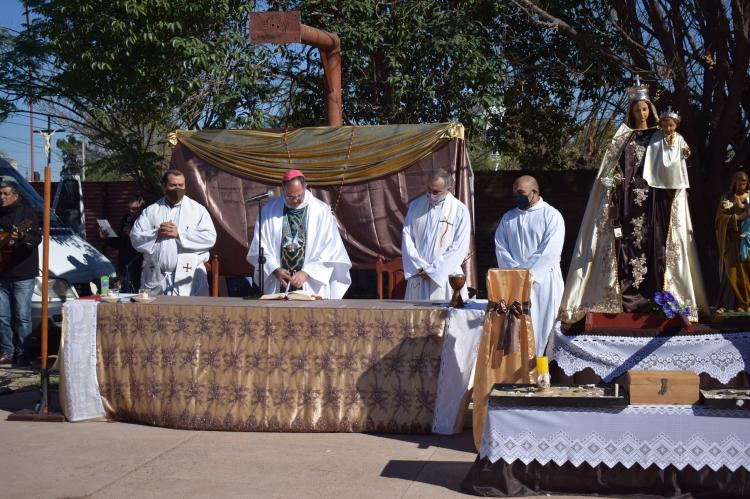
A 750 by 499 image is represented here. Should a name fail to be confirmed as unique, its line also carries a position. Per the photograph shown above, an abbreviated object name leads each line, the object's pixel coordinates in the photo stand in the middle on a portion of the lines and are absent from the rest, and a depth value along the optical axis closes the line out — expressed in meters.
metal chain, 10.86
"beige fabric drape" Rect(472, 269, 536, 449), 6.59
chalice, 7.20
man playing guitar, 10.27
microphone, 7.89
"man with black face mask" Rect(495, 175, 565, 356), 8.55
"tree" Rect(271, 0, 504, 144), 12.47
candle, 5.89
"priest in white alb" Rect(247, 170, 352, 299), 8.76
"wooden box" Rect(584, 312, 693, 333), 6.78
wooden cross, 7.87
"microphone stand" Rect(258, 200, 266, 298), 8.10
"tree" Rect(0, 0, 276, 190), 12.09
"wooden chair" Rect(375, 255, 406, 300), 10.34
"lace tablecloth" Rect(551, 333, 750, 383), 6.54
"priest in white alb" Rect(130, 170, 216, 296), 9.49
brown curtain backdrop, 10.58
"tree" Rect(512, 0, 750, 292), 11.45
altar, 7.19
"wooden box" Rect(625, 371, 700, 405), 5.64
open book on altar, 7.84
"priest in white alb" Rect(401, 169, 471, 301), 8.96
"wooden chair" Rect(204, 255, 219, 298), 10.08
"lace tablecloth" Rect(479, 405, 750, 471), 5.41
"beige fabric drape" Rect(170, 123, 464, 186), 10.70
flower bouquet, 6.80
